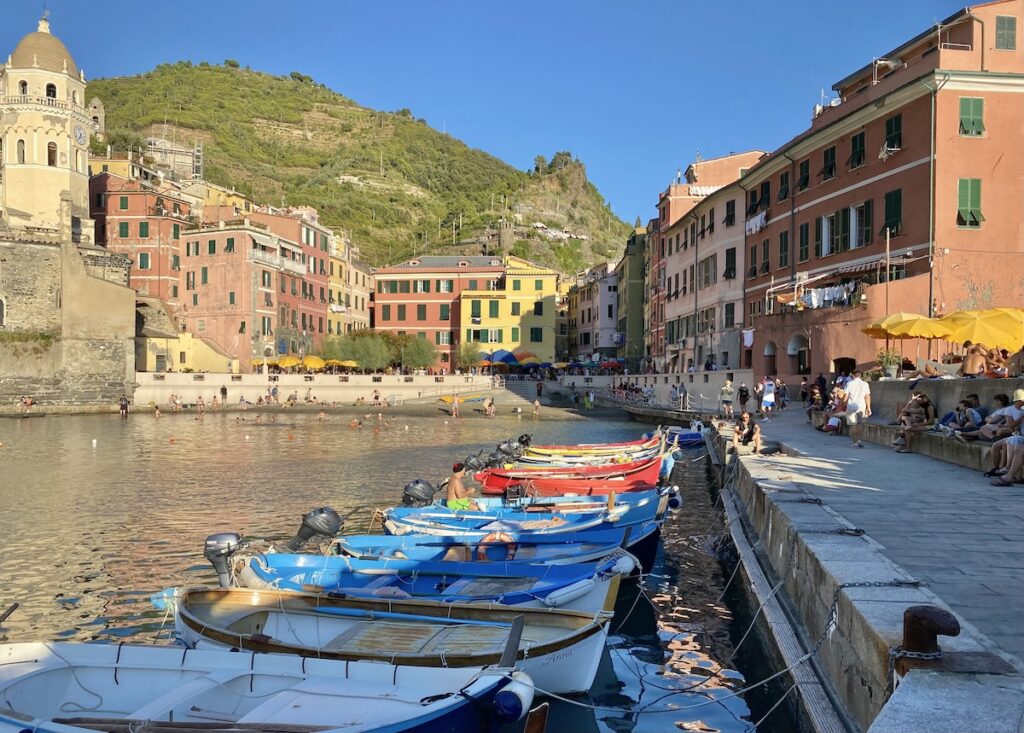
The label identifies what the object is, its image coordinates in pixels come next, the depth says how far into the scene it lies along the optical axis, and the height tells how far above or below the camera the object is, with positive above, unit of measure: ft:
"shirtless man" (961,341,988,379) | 76.48 +0.79
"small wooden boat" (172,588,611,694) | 26.99 -9.78
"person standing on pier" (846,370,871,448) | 72.02 -3.28
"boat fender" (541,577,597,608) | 31.96 -9.28
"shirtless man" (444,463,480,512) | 53.47 -9.29
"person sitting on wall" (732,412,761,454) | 69.72 -6.38
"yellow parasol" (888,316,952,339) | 72.08 +3.67
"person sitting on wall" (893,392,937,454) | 63.10 -4.24
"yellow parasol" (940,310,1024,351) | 69.97 +3.50
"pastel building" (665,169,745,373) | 156.15 +17.89
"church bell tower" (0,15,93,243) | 225.97 +62.50
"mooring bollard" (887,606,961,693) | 16.78 -5.71
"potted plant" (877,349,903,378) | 91.82 +1.01
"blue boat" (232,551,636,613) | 33.01 -9.69
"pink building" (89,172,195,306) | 243.40 +39.40
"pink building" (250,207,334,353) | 248.11 +30.17
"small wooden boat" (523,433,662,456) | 87.97 -9.34
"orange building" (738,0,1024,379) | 99.60 +23.32
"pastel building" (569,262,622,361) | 280.72 +19.06
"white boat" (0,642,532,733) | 19.93 -9.05
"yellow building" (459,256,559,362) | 261.44 +16.14
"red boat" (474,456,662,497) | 69.21 -10.25
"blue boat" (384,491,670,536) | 47.47 -9.59
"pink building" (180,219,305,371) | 228.22 +22.19
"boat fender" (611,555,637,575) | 34.68 -8.81
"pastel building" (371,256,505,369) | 270.87 +24.10
